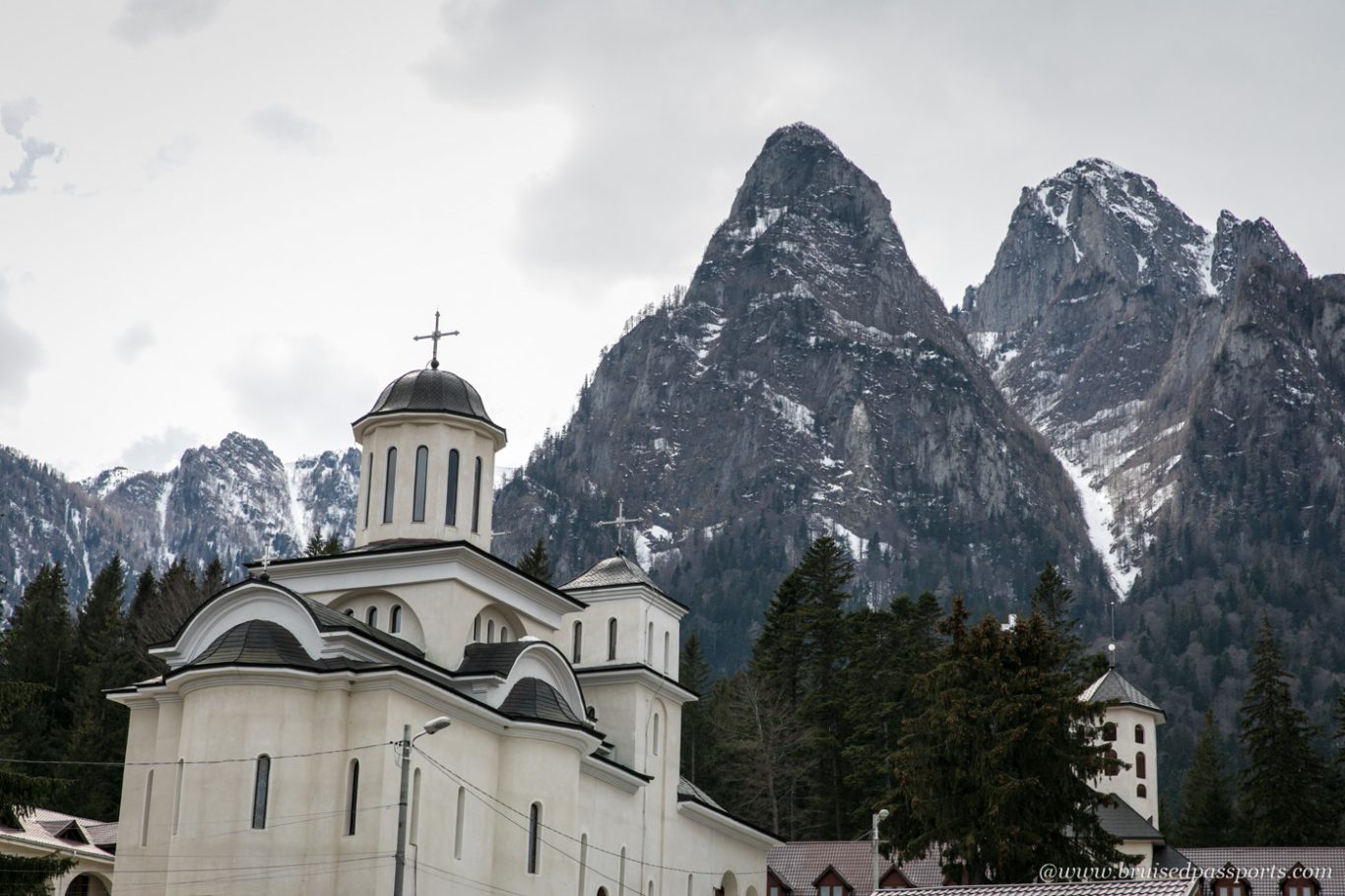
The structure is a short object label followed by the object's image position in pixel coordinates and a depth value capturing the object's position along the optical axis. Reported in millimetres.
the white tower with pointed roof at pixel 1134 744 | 74375
